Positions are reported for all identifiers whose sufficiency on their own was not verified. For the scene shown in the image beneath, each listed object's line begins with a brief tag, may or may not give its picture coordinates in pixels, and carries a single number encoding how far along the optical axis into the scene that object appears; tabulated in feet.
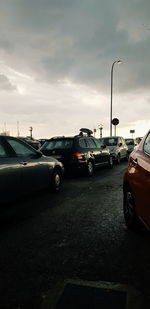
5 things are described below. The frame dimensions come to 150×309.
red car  7.98
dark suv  25.74
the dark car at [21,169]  13.06
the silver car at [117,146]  41.33
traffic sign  66.77
